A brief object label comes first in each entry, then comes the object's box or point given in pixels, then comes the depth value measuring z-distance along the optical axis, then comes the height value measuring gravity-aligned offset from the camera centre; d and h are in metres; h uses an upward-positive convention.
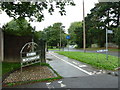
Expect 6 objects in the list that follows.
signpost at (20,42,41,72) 5.44 -0.65
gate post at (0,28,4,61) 7.85 +0.05
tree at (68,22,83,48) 39.19 +2.46
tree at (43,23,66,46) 46.09 +3.32
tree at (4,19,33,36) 8.64 +0.95
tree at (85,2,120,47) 26.56 +5.91
